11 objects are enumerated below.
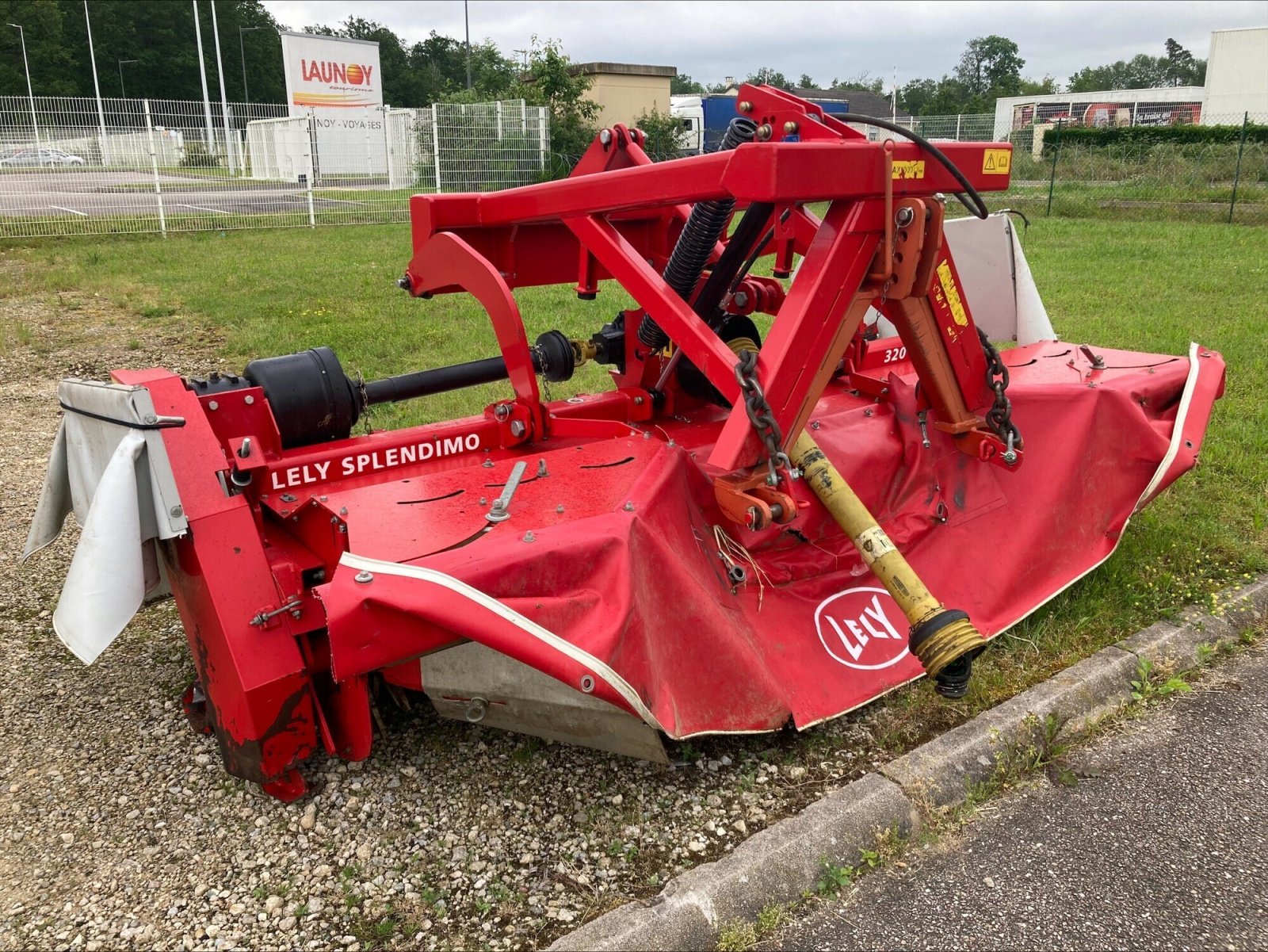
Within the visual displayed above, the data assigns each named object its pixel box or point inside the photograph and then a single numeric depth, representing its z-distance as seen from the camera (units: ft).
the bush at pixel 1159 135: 77.13
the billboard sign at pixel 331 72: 120.78
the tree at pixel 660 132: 78.79
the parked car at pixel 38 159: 48.29
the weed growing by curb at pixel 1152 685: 10.24
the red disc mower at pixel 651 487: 7.92
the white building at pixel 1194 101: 114.93
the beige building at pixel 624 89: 80.33
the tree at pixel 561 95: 70.23
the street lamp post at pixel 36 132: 48.10
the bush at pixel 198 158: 57.57
